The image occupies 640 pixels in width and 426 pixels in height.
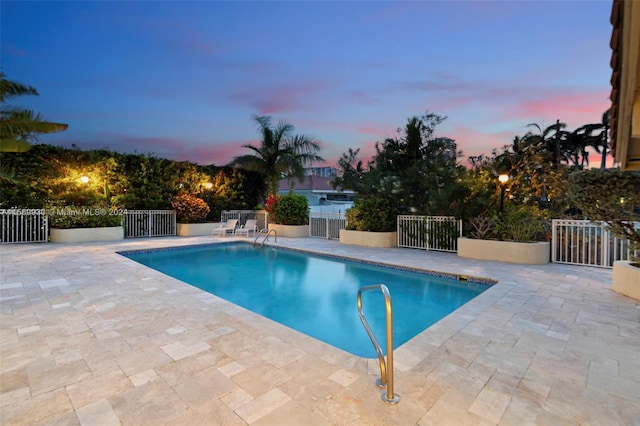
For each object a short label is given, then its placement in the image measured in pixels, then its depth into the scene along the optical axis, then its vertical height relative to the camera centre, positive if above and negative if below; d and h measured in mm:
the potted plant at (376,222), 11328 -512
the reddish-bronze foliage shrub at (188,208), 14547 -102
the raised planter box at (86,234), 11484 -1116
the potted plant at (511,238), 8047 -793
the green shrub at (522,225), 8320 -399
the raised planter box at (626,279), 5066 -1120
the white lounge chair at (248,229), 14797 -1049
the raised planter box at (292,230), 14653 -1088
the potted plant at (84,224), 11562 -735
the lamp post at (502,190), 8633 +534
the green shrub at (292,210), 14781 -134
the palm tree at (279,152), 16156 +2808
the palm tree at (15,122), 7961 +2056
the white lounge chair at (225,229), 14562 -1036
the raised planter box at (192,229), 14672 -1081
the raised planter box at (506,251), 7988 -1089
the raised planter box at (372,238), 11289 -1108
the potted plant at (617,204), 5035 +110
